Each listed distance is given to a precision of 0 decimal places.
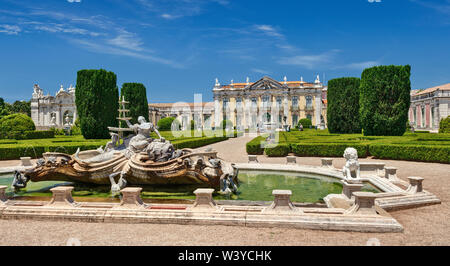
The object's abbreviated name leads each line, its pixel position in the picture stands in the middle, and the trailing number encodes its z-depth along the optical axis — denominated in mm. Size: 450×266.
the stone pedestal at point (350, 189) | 5940
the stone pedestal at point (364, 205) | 4996
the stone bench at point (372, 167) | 9953
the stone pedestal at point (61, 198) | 5719
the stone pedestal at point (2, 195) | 6125
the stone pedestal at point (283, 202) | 5180
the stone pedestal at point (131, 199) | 5574
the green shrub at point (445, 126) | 26148
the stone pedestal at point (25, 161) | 12340
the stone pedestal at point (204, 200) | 5441
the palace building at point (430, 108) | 38594
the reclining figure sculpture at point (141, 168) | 7539
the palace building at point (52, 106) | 60969
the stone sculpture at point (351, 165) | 7570
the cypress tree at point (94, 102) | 22750
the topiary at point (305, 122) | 55672
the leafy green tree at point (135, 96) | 28812
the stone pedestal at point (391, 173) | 8820
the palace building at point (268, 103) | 60438
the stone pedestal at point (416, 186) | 6781
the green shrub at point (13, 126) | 27797
